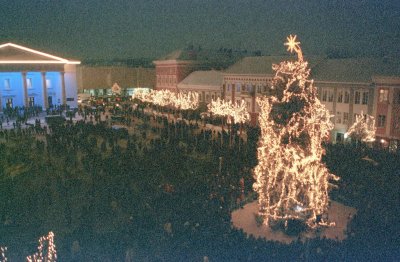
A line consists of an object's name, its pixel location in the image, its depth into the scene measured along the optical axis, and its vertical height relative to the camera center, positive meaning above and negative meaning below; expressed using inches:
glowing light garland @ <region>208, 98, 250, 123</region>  1325.0 -122.2
